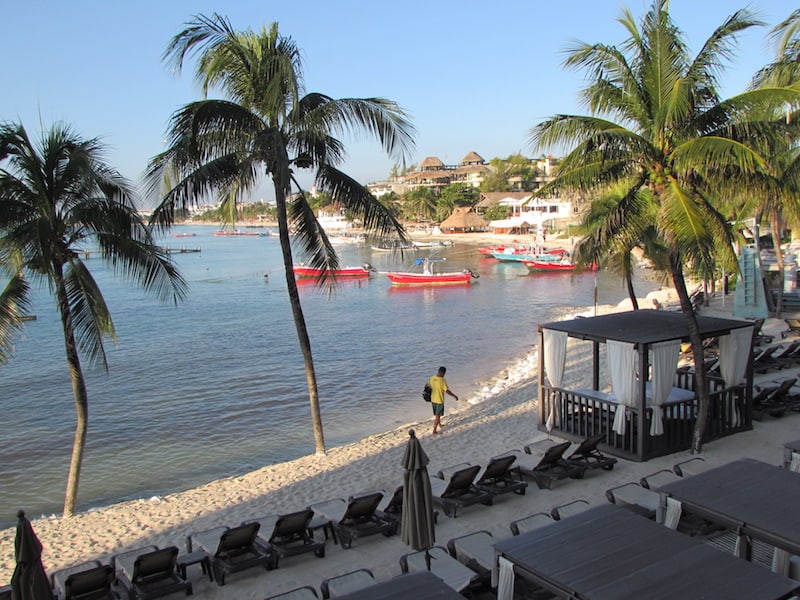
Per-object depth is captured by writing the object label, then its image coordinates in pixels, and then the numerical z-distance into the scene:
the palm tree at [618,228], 10.30
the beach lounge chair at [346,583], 6.19
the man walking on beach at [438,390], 12.70
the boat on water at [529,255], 62.72
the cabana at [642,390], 10.09
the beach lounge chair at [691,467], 9.06
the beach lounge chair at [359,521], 7.70
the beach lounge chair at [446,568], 5.98
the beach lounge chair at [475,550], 6.49
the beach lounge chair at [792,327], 20.44
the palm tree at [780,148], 9.65
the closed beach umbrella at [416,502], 6.68
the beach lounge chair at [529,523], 7.27
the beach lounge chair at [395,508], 8.08
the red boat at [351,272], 60.44
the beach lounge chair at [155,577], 6.50
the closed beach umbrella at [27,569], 4.94
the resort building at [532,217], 95.62
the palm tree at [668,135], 9.11
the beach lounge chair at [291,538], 7.23
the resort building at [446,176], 167.50
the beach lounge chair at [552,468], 9.21
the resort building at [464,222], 117.56
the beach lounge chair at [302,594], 5.98
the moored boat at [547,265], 61.62
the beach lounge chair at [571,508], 7.72
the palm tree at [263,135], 10.41
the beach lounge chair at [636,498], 7.59
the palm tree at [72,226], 9.63
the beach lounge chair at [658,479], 8.42
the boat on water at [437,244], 98.44
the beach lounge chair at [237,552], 6.93
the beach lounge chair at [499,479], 8.82
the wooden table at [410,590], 4.73
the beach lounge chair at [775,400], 12.08
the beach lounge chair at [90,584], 6.16
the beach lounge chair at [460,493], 8.40
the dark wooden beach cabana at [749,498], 5.80
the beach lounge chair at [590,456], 9.68
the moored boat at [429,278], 53.24
